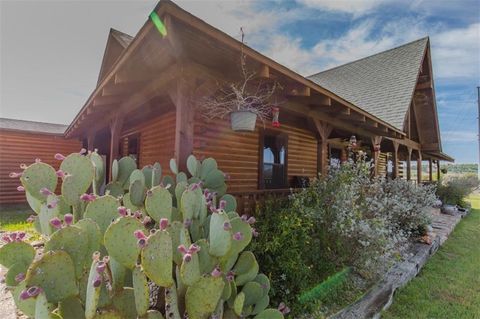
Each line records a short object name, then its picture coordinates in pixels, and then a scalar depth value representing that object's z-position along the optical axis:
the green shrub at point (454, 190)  12.59
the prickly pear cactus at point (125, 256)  1.39
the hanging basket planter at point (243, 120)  3.44
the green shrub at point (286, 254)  2.97
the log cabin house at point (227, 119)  3.04
